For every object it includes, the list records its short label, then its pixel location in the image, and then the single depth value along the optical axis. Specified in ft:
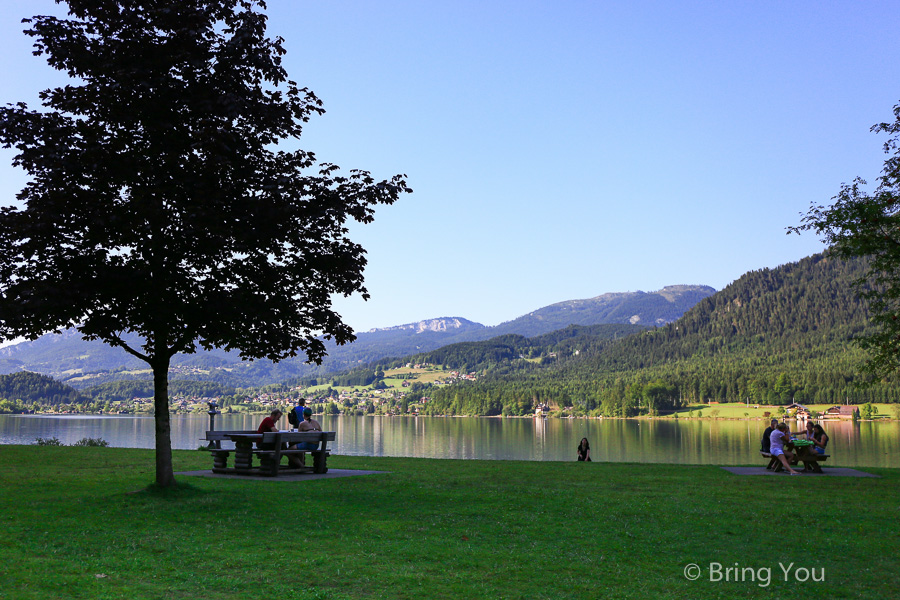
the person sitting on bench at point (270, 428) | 61.00
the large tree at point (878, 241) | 65.51
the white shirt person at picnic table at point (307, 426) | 64.28
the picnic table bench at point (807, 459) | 71.31
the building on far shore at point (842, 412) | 542.16
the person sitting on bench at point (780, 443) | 71.46
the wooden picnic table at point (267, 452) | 60.23
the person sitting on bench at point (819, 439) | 74.23
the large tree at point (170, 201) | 43.37
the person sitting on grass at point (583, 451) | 100.53
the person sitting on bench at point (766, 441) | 80.37
